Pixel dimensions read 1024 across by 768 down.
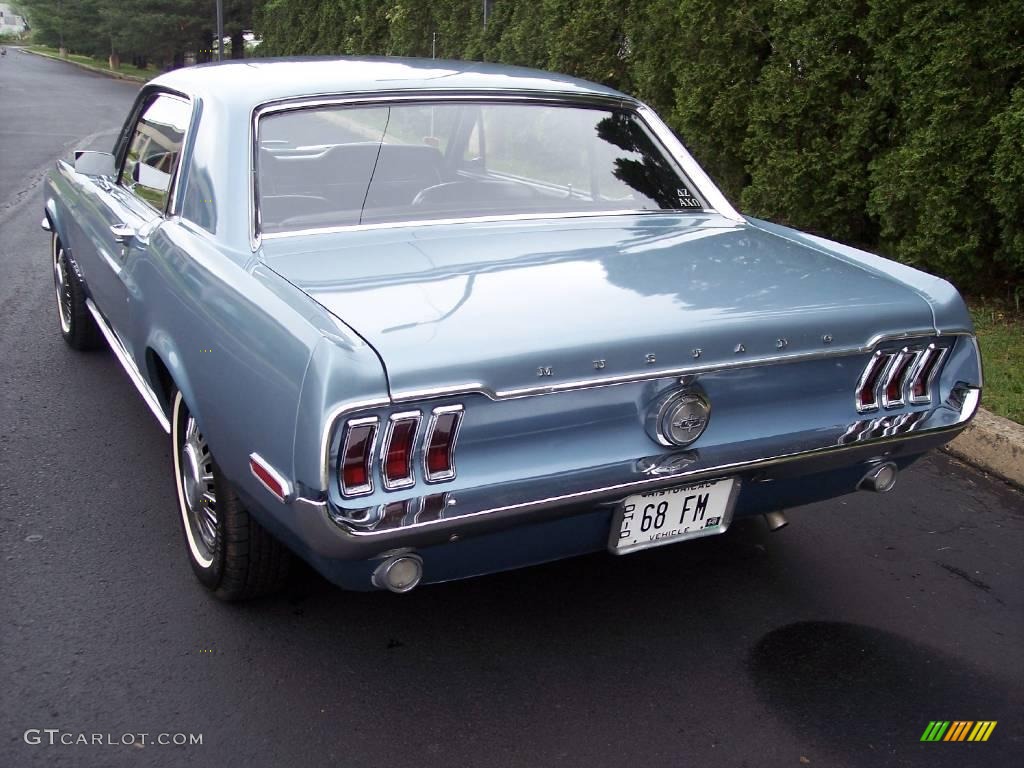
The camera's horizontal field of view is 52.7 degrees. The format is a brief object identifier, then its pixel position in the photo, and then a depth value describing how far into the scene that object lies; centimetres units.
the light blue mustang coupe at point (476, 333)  241
